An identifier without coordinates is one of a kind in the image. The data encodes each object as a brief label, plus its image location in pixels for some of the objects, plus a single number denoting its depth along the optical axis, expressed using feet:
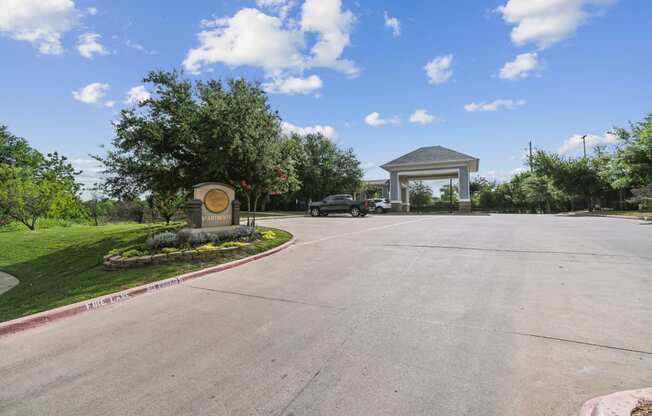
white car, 105.91
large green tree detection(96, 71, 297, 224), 36.45
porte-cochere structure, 103.71
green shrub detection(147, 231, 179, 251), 27.99
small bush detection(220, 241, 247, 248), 29.25
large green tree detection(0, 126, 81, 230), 75.15
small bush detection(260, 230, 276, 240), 35.97
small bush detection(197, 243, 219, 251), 27.22
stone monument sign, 31.91
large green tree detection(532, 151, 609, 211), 89.15
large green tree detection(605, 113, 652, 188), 63.31
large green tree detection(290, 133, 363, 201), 114.62
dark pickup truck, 76.36
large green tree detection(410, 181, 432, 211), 168.45
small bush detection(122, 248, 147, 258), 26.03
